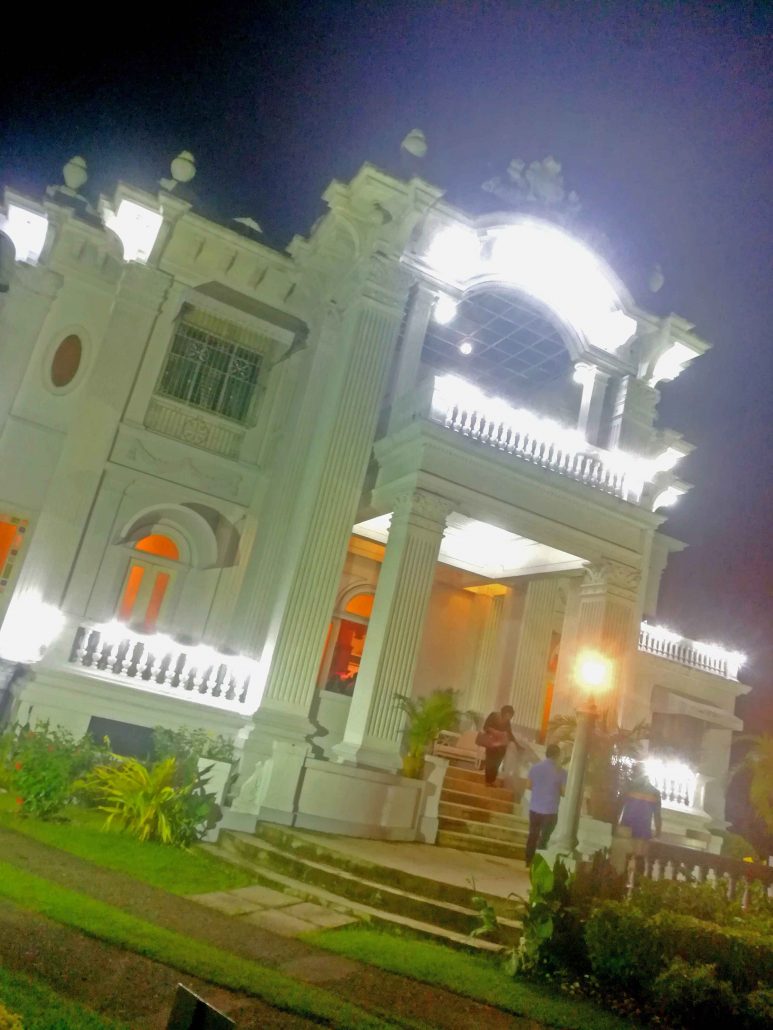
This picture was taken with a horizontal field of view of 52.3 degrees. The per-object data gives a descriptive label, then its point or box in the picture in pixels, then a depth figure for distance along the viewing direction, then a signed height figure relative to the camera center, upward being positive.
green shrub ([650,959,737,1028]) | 5.95 -1.21
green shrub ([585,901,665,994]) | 6.21 -1.03
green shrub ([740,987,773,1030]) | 5.91 -1.21
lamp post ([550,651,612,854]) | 8.21 +0.29
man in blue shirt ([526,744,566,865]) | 9.84 -0.10
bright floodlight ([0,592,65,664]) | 11.80 +0.69
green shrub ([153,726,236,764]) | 10.62 -0.43
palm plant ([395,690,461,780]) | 11.27 +0.60
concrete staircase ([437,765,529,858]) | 11.27 -0.56
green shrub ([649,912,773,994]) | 6.21 -0.88
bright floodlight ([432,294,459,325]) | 14.40 +7.95
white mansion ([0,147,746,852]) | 11.69 +4.31
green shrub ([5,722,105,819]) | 9.15 -0.98
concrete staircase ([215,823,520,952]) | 7.29 -1.32
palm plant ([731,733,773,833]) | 14.61 +1.09
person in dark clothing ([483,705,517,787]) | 13.09 +0.69
